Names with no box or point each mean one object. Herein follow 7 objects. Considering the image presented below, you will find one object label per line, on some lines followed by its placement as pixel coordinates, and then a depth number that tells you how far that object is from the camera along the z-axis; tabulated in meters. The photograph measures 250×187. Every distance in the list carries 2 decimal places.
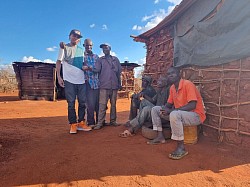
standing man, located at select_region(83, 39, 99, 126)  4.55
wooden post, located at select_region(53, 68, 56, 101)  12.72
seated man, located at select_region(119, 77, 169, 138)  3.92
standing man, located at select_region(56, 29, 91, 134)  4.15
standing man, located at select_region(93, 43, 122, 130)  4.67
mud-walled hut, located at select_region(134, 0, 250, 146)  3.18
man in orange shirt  3.00
